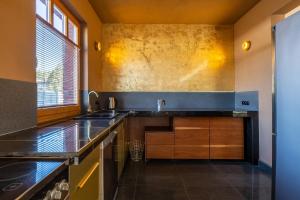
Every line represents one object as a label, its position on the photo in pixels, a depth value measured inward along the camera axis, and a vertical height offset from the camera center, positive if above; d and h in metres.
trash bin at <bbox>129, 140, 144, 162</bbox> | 2.67 -0.90
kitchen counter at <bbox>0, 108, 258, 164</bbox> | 0.67 -0.23
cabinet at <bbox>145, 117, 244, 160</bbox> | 2.51 -0.65
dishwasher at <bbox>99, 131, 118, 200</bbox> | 1.14 -0.58
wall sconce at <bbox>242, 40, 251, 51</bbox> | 2.53 +0.90
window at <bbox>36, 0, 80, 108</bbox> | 1.42 +0.48
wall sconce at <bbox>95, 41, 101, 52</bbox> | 2.60 +0.92
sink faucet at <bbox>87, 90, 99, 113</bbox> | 2.24 -0.12
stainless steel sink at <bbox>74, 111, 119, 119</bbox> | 1.87 -0.21
